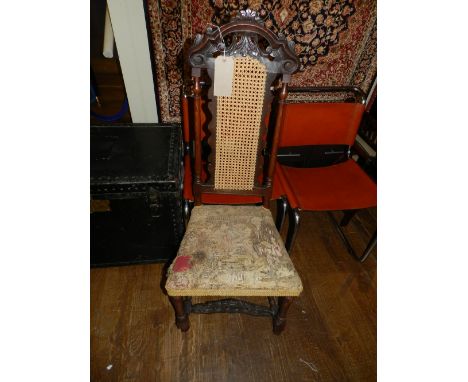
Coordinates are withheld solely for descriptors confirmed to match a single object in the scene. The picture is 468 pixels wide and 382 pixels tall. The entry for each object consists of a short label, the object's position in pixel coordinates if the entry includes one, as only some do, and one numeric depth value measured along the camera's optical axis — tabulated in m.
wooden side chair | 1.06
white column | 1.53
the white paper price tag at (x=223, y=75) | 1.06
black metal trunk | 1.38
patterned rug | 1.52
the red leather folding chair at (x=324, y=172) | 1.55
